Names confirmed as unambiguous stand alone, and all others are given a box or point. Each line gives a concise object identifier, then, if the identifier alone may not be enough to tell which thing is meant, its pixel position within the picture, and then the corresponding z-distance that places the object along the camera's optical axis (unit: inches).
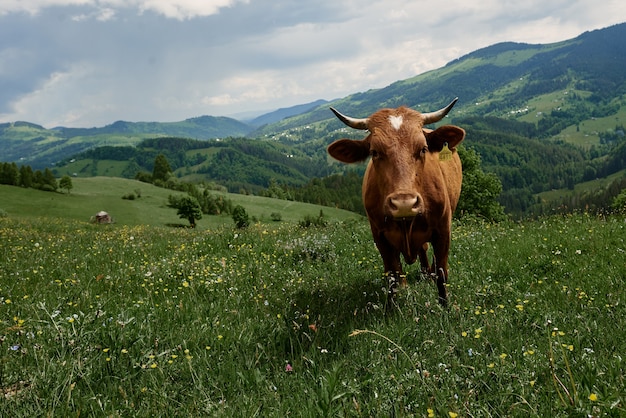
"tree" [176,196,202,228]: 3508.9
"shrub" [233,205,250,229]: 3467.0
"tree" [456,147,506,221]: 1722.4
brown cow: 207.5
